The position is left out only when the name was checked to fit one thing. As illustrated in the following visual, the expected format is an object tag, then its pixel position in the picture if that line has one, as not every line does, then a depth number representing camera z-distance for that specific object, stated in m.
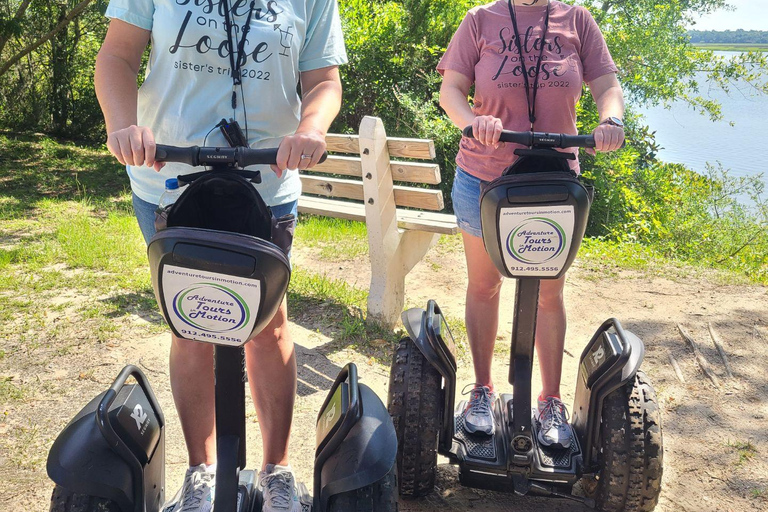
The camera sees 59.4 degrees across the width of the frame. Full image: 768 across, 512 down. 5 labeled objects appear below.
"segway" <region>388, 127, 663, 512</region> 1.93
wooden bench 3.72
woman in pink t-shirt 2.23
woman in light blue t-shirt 1.74
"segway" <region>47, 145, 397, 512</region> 1.46
